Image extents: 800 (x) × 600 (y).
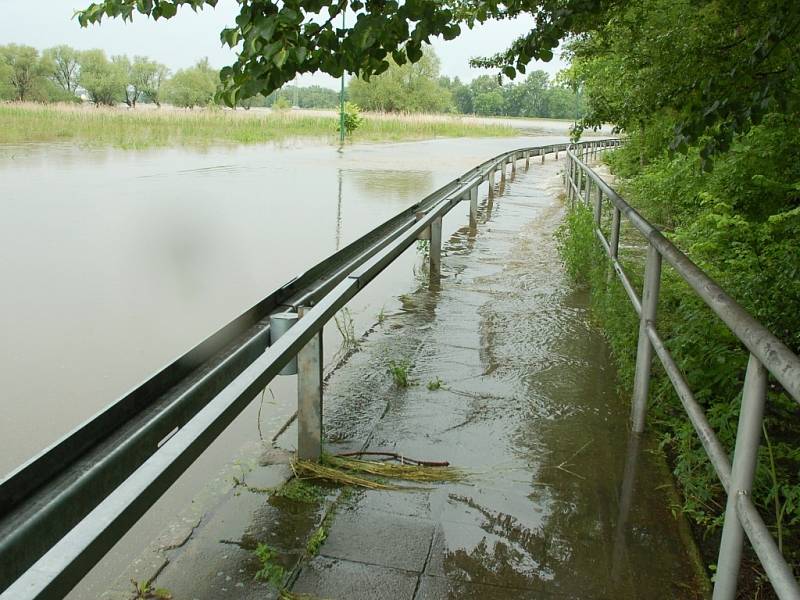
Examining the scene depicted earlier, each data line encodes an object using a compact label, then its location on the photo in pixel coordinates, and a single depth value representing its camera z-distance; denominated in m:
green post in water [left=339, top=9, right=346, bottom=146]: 38.75
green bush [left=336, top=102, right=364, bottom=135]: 44.38
